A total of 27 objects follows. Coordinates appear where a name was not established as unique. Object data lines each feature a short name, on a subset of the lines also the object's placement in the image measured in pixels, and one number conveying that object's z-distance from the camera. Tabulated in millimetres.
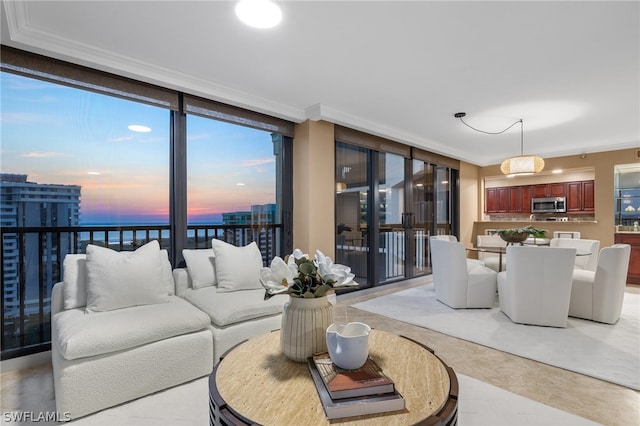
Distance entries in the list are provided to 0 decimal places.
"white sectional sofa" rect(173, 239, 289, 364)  2424
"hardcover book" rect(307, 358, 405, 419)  1048
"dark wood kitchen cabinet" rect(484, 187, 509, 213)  7590
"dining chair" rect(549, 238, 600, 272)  4355
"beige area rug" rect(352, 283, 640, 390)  2479
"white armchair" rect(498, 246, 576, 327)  3270
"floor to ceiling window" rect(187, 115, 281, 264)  3486
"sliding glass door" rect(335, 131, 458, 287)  4781
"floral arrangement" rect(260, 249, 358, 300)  1423
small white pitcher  1230
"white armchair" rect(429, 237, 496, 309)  3988
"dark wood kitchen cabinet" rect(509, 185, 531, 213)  7367
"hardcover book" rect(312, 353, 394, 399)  1098
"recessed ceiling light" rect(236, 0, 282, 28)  1968
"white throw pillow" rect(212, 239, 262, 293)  2879
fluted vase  1408
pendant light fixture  4555
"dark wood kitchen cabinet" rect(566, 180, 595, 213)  6495
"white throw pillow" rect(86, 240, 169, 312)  2250
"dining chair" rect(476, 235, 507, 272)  4819
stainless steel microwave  6816
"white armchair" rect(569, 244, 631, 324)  3363
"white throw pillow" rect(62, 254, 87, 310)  2311
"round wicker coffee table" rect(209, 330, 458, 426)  1047
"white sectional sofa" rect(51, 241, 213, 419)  1814
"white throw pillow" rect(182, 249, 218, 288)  2934
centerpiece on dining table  4051
